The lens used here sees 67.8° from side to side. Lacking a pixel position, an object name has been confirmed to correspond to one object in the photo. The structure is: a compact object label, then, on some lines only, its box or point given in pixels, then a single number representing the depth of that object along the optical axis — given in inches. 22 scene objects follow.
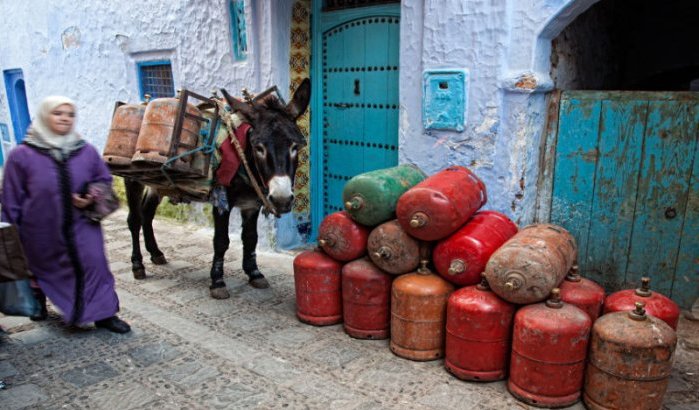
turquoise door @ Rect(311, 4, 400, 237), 205.5
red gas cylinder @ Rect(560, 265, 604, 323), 120.9
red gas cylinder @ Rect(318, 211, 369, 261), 144.9
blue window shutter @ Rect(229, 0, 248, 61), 230.2
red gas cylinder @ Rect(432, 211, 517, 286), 127.2
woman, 133.0
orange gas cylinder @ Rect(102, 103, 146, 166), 175.8
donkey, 156.6
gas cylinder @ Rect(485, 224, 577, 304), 113.9
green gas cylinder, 139.4
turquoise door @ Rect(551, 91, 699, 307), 150.6
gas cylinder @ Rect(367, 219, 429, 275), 135.3
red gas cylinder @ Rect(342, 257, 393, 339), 142.9
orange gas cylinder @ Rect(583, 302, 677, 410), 103.7
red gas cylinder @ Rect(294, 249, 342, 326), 151.8
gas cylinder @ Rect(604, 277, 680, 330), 115.7
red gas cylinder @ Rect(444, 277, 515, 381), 120.0
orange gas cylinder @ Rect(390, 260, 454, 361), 131.1
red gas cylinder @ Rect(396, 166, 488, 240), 127.0
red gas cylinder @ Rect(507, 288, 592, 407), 110.2
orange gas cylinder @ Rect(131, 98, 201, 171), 160.9
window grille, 286.1
